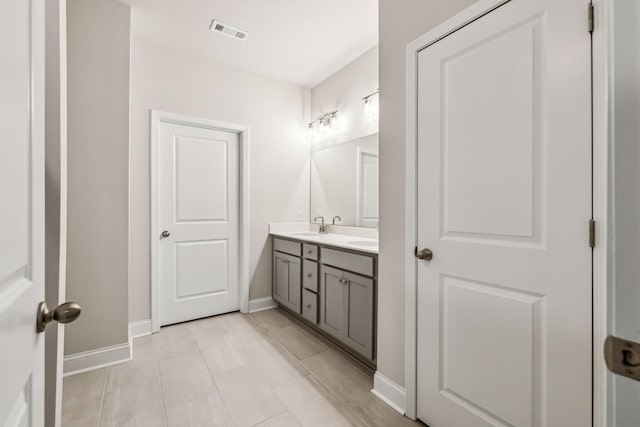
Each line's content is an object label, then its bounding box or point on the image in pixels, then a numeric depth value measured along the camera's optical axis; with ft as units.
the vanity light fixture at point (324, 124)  10.65
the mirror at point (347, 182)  9.23
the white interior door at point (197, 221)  9.33
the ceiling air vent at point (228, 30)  8.04
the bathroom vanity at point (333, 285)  6.53
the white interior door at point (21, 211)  1.40
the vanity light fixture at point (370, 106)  8.93
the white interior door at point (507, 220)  3.30
